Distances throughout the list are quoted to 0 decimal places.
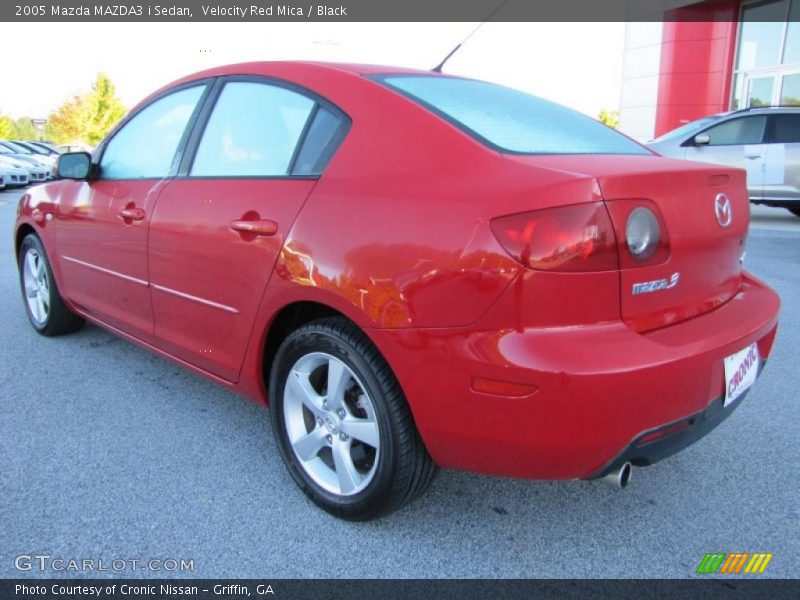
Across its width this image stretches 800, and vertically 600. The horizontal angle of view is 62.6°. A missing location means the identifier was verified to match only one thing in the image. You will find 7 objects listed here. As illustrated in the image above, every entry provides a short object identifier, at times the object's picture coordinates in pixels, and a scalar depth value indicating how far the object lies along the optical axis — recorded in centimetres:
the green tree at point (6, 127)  4434
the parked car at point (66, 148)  2449
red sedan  175
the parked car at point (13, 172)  1784
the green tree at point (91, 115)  4459
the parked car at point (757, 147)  995
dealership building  1505
